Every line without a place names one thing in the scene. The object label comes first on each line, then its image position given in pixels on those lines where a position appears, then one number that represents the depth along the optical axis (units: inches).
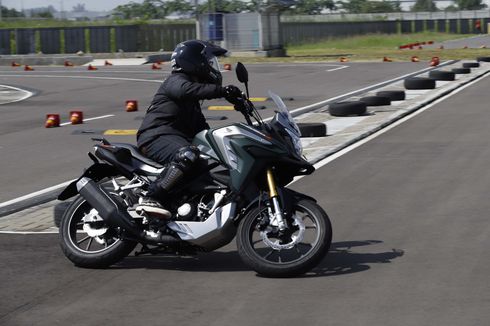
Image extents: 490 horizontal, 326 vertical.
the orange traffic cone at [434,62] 1620.3
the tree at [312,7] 5068.9
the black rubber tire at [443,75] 1194.0
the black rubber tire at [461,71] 1315.7
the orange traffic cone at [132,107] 943.0
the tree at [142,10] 4160.9
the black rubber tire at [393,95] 928.5
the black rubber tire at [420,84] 1073.5
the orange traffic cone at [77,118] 837.2
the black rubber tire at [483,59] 1651.1
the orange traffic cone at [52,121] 814.5
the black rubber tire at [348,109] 804.6
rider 309.0
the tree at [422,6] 6058.1
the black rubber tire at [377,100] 872.5
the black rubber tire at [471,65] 1442.2
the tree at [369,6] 5369.1
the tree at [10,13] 5044.3
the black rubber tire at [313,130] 664.4
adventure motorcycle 300.7
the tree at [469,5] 6348.4
